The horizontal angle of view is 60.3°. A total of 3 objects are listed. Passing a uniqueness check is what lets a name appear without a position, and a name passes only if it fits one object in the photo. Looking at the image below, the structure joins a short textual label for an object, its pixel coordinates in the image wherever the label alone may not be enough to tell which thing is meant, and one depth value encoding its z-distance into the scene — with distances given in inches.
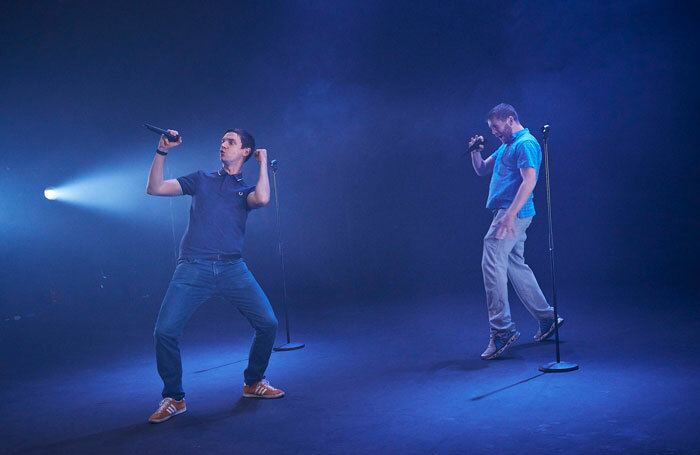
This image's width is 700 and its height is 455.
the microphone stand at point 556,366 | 133.8
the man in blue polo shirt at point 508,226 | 147.9
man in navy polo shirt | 119.0
